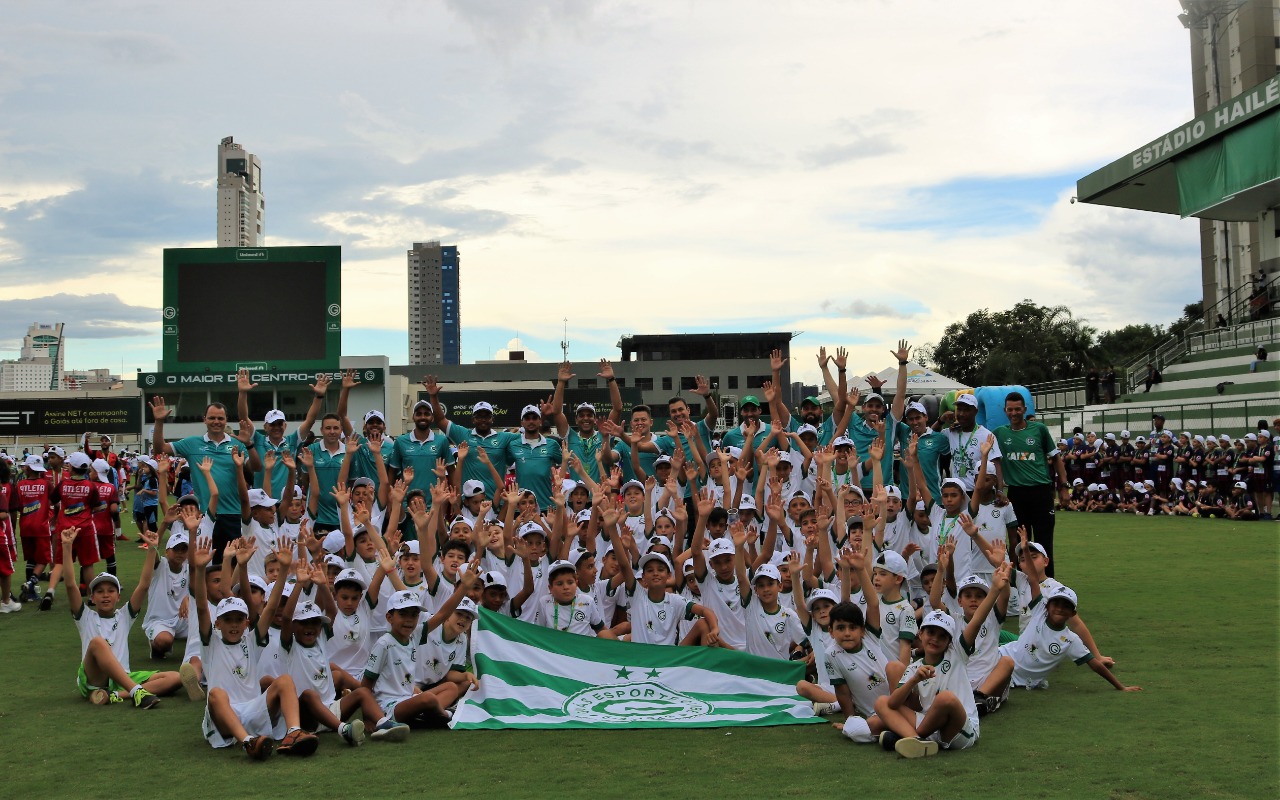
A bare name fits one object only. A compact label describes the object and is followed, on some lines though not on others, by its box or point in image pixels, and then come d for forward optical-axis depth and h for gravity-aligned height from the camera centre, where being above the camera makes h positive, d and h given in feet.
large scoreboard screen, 108.37 +13.69
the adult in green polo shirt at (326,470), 35.78 -0.90
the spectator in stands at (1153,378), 110.32 +5.61
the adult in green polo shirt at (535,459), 37.29 -0.64
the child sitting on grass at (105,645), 27.09 -5.03
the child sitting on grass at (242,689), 22.09 -5.22
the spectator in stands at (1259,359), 95.40 +6.44
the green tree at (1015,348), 201.98 +17.52
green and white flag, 24.45 -5.95
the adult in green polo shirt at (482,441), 37.40 -0.01
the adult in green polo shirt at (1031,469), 35.63 -1.14
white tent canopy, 96.37 +4.64
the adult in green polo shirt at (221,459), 35.53 -0.49
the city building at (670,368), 288.30 +19.09
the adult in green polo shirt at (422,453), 36.83 -0.38
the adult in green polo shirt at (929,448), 35.47 -0.41
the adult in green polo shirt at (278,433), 36.52 +0.36
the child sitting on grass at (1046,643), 26.30 -5.13
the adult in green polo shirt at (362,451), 36.86 -0.32
